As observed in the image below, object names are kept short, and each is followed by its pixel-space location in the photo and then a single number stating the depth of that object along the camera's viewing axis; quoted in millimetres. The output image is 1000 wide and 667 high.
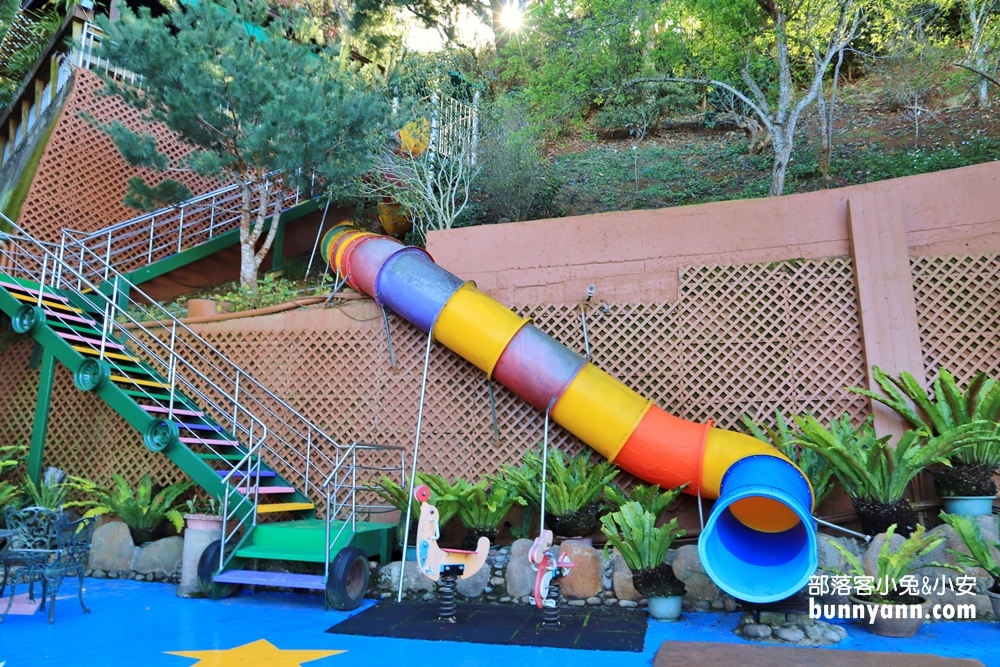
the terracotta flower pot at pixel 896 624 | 4941
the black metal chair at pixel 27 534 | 5539
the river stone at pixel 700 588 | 5953
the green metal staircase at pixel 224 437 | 6492
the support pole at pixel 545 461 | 6164
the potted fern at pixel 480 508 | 6616
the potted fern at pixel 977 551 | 5062
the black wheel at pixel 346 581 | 6090
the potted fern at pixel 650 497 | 6152
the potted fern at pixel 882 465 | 5641
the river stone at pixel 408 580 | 6676
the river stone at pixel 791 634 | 4969
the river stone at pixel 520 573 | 6379
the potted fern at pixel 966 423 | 5820
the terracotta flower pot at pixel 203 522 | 6820
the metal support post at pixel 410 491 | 6466
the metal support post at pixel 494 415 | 7730
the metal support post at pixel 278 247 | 11922
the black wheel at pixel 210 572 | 6488
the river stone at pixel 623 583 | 6145
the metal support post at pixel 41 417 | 8391
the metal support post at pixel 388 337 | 8242
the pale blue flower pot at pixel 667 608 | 5680
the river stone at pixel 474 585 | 6520
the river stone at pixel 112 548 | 7508
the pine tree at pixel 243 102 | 8961
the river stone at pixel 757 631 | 5059
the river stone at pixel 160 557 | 7340
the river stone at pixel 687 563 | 6008
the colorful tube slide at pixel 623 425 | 5180
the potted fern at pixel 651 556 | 5695
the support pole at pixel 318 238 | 11619
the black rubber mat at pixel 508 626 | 5129
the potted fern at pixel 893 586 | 4953
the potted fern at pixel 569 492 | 6531
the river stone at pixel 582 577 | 6238
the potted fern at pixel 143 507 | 7551
